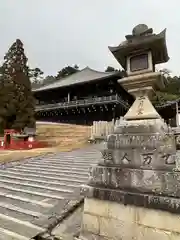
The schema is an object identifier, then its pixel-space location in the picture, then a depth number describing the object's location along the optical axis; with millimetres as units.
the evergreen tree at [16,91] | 15937
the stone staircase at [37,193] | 2832
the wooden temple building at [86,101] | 20765
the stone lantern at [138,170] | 2143
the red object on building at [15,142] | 13770
